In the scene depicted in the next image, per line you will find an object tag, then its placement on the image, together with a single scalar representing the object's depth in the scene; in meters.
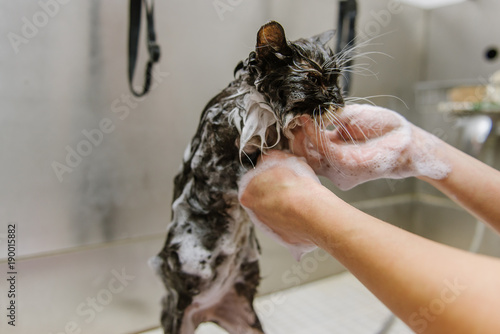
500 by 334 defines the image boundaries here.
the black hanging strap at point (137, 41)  0.78
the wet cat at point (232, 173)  0.47
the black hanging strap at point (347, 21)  0.80
